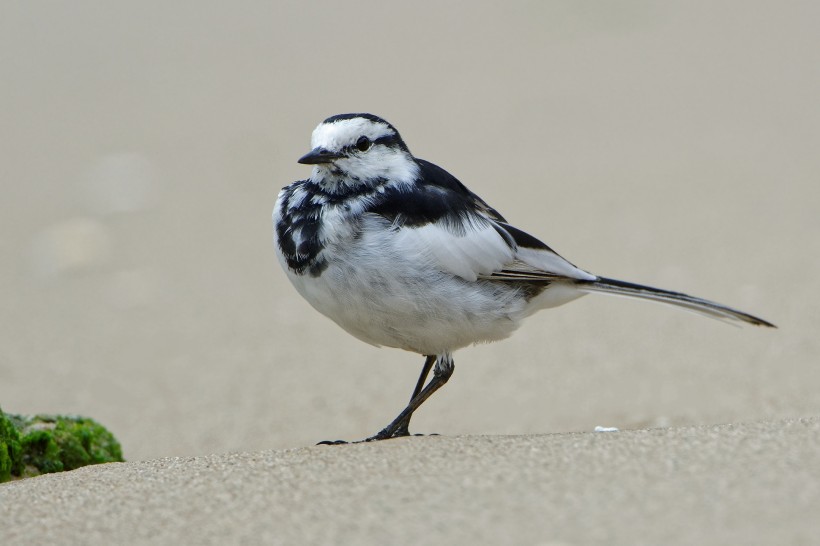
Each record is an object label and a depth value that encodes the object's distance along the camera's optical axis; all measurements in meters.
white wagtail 9.89
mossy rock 10.42
